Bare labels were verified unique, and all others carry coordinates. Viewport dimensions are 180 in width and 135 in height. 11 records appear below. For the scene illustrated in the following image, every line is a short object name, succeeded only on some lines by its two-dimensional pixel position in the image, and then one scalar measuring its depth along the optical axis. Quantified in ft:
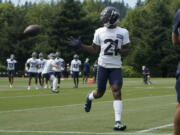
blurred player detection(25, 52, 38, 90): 95.96
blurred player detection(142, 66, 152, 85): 124.51
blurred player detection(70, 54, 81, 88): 101.32
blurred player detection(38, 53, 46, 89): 96.12
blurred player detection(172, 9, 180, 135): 17.40
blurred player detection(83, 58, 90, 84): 132.68
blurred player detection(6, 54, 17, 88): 103.77
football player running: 30.89
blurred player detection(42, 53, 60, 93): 85.30
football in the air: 43.98
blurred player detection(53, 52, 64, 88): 94.89
